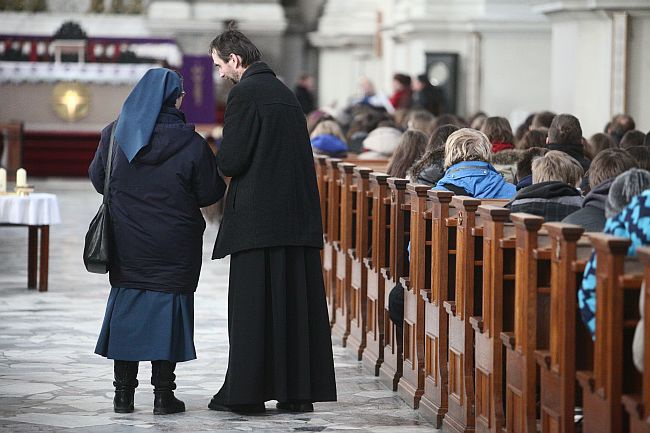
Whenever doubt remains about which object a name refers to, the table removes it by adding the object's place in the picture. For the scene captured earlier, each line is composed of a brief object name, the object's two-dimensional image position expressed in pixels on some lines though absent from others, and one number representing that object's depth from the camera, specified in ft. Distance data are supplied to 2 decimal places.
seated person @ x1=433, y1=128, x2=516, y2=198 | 46.86
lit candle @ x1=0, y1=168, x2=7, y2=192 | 67.95
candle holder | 67.16
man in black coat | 40.99
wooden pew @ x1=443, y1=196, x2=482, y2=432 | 39.95
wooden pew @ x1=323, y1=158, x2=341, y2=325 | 63.69
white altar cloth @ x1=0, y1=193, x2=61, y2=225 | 66.07
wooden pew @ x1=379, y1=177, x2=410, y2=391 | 48.65
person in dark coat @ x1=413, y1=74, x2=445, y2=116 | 107.45
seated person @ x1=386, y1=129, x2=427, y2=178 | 56.01
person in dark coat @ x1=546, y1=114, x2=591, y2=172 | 55.86
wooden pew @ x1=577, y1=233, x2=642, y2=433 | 28.77
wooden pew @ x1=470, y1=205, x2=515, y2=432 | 37.02
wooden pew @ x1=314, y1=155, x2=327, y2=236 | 68.65
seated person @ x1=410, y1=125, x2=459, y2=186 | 50.48
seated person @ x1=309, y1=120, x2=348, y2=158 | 78.66
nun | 41.29
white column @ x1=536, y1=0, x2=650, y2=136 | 83.96
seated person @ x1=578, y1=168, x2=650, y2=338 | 29.71
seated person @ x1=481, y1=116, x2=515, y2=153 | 62.60
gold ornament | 136.00
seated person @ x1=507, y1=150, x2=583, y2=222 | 40.07
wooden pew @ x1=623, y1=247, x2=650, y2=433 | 26.81
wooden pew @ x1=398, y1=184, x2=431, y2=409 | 45.23
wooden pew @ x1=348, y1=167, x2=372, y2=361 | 55.02
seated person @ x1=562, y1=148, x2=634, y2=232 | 36.11
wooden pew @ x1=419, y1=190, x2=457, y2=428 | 42.55
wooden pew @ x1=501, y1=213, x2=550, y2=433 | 34.47
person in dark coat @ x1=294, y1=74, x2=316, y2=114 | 141.65
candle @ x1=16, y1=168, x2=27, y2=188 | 67.21
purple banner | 145.92
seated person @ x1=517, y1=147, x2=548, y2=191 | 47.76
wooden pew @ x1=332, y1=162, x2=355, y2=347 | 58.73
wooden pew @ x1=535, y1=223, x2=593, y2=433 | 32.02
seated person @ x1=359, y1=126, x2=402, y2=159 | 78.21
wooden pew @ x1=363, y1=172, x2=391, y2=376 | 51.60
